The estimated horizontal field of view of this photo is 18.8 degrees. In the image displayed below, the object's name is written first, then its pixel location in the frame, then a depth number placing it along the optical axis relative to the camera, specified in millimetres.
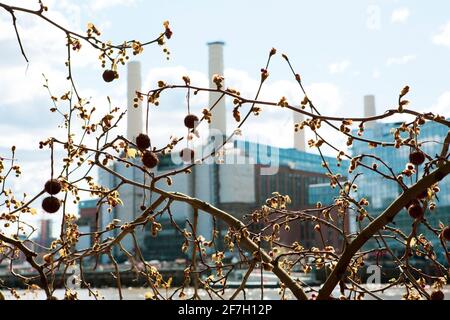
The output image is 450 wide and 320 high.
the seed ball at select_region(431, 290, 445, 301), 2228
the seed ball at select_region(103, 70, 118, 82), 2463
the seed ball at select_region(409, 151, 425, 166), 2265
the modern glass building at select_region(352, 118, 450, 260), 52594
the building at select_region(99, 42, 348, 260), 59803
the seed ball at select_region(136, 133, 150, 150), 2267
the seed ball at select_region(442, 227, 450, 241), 2219
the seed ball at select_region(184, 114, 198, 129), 2368
